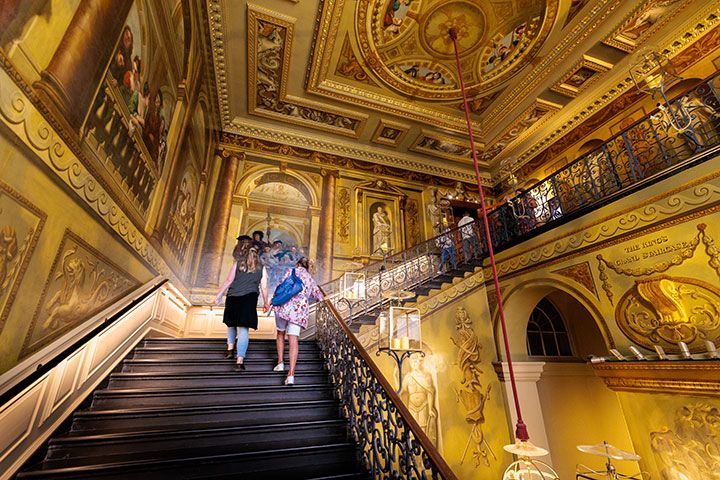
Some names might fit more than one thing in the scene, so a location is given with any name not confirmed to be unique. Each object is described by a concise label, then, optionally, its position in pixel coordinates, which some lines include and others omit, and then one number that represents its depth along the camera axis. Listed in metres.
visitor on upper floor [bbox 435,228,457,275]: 7.57
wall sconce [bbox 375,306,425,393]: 3.91
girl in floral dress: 3.38
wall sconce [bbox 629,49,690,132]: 3.15
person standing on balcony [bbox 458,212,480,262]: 7.31
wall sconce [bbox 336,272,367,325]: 5.68
